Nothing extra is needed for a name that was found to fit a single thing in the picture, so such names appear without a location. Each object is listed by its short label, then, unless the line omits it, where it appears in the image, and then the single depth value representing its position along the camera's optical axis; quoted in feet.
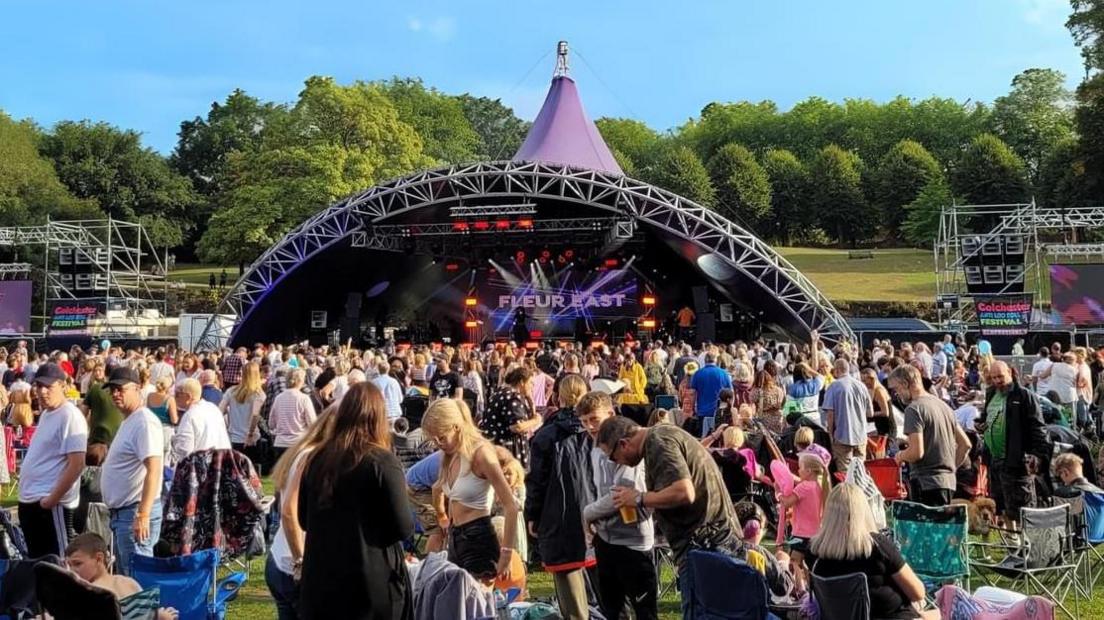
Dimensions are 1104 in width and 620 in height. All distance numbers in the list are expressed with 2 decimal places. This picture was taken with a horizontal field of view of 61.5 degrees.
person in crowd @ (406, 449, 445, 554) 14.10
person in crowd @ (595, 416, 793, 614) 11.69
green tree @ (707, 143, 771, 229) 176.24
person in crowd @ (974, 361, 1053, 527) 20.68
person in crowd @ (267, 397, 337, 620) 10.53
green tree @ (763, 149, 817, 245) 181.98
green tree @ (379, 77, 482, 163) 177.99
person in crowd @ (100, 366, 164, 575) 14.93
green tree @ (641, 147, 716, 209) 168.14
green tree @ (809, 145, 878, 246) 176.65
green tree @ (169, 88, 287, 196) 187.11
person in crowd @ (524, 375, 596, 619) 13.42
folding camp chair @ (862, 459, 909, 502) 20.70
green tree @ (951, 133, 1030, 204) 154.51
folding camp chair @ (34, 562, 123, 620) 10.23
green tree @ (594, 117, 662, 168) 220.64
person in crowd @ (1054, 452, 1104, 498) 19.53
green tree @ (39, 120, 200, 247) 158.10
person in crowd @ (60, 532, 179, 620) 11.78
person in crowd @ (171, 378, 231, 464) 16.20
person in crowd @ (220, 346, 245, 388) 43.14
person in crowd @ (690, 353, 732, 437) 33.91
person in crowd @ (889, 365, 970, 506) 18.57
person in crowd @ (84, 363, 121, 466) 17.90
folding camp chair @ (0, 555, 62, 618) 12.86
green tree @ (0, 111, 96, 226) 138.82
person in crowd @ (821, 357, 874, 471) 23.16
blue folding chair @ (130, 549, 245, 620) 13.00
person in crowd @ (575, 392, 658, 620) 13.12
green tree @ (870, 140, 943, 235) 173.88
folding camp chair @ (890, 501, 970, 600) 15.42
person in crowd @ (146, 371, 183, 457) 26.30
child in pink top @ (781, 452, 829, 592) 17.02
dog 22.11
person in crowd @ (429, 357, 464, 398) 29.96
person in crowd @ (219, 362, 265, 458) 27.04
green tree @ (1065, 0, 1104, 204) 122.62
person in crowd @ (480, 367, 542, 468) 21.79
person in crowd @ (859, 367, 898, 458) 27.22
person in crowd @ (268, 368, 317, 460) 24.94
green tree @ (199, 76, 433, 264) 123.44
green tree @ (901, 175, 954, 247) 157.48
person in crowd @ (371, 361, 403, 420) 31.73
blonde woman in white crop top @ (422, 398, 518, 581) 12.16
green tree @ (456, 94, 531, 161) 226.42
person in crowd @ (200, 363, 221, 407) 31.91
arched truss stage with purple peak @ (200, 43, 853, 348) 69.46
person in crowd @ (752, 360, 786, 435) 26.66
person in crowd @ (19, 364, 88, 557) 15.58
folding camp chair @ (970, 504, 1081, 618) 16.49
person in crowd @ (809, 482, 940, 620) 11.37
